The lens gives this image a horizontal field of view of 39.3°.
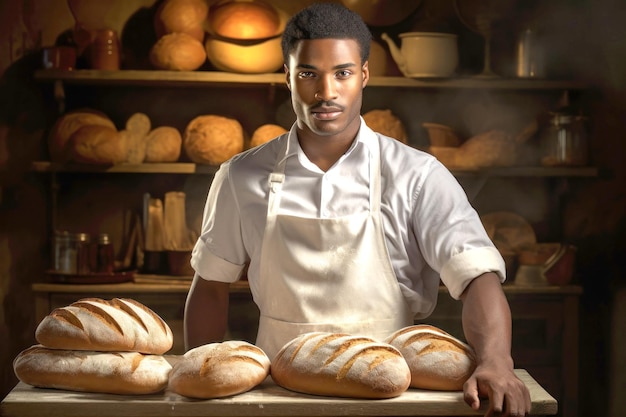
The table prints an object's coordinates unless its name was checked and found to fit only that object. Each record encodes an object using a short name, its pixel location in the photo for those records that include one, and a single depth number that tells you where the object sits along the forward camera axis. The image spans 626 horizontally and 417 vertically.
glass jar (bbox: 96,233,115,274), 3.49
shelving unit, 3.46
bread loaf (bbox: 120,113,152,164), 3.52
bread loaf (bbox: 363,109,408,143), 3.54
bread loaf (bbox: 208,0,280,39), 3.48
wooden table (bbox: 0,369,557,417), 1.39
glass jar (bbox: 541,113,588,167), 3.58
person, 1.81
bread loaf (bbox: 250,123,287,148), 3.50
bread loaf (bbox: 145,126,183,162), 3.51
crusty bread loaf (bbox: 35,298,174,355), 1.49
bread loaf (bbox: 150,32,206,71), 3.49
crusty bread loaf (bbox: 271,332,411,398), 1.40
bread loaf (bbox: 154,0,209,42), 3.56
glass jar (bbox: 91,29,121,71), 3.55
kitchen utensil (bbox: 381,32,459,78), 3.51
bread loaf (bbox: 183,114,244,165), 3.48
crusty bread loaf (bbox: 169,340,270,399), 1.40
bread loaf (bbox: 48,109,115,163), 3.49
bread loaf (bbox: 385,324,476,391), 1.46
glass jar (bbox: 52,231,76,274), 3.46
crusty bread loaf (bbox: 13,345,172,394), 1.43
